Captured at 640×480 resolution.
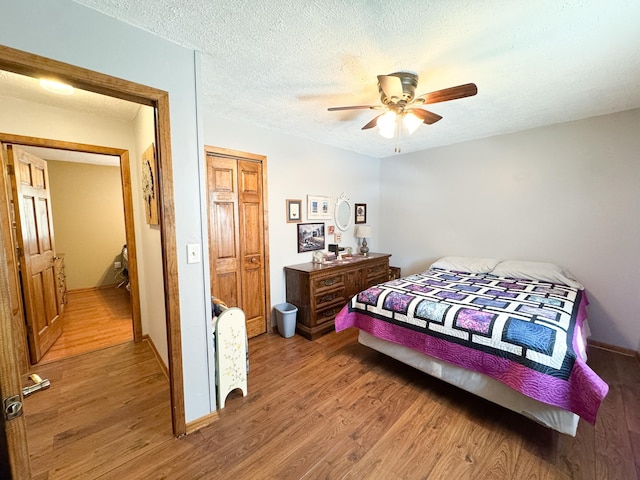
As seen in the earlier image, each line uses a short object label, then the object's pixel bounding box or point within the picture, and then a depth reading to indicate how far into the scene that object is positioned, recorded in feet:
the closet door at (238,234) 9.03
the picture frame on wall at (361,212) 14.10
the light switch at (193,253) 5.51
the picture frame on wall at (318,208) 11.70
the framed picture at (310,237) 11.48
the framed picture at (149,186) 7.03
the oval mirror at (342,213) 12.96
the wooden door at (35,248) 7.84
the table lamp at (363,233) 13.39
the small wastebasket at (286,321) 10.11
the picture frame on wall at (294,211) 10.94
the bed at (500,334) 5.10
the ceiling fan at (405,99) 5.53
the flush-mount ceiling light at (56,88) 6.54
